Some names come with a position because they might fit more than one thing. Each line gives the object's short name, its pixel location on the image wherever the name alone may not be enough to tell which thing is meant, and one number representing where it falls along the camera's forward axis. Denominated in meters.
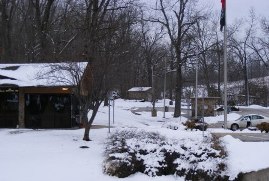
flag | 22.79
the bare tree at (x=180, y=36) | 43.68
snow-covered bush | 10.62
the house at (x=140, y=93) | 77.82
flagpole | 22.99
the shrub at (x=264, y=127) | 26.26
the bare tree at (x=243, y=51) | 66.34
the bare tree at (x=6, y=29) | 34.73
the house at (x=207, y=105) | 44.72
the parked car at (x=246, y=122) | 32.89
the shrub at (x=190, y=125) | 24.24
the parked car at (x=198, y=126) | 25.42
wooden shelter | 22.27
